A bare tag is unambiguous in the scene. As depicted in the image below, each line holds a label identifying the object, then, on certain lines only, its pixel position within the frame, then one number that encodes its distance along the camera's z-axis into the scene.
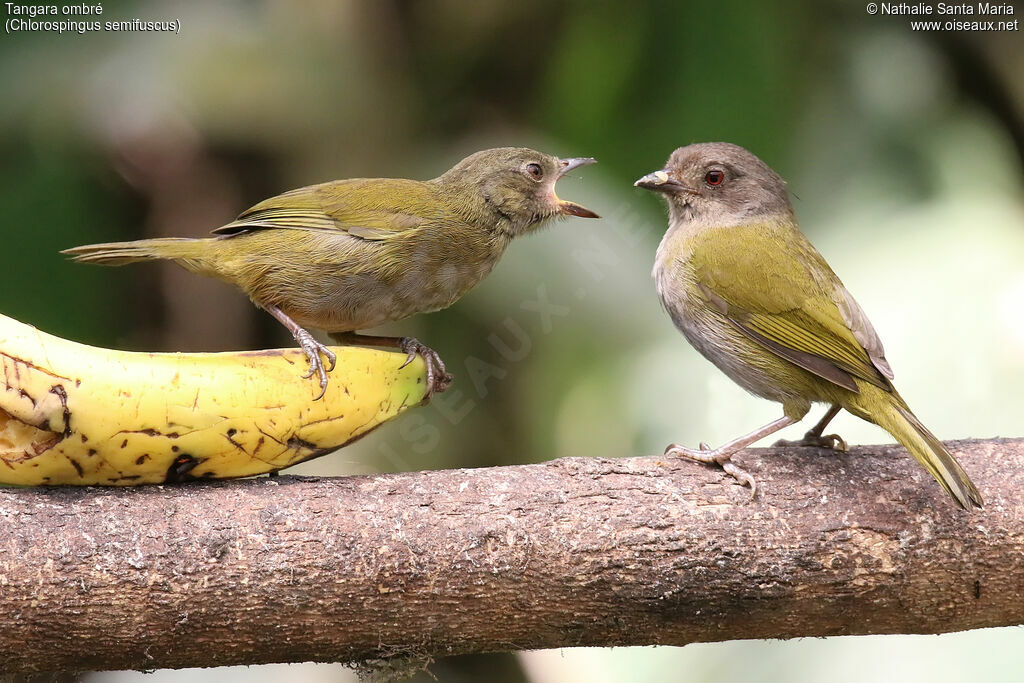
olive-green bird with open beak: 6.61
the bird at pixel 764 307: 6.17
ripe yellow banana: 5.35
